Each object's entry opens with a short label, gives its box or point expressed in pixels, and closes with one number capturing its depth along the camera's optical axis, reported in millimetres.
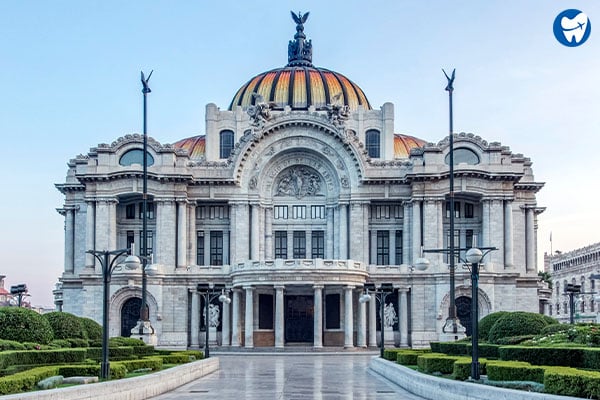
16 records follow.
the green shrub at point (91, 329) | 49150
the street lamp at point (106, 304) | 30609
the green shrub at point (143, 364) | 35344
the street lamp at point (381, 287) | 79312
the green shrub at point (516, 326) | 45688
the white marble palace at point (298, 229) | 79375
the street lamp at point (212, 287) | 80600
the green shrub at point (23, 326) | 39375
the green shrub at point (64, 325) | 45344
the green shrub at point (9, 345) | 35272
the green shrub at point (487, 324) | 51500
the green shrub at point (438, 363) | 35062
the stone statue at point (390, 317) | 81500
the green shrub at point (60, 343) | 40831
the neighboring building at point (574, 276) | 127625
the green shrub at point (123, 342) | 47656
